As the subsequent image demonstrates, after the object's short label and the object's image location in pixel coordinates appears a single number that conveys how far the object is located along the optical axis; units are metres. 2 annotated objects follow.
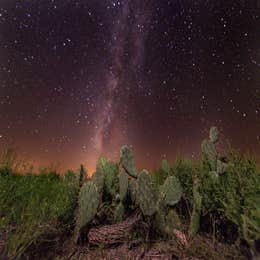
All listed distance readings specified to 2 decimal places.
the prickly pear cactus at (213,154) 2.38
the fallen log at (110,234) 1.91
